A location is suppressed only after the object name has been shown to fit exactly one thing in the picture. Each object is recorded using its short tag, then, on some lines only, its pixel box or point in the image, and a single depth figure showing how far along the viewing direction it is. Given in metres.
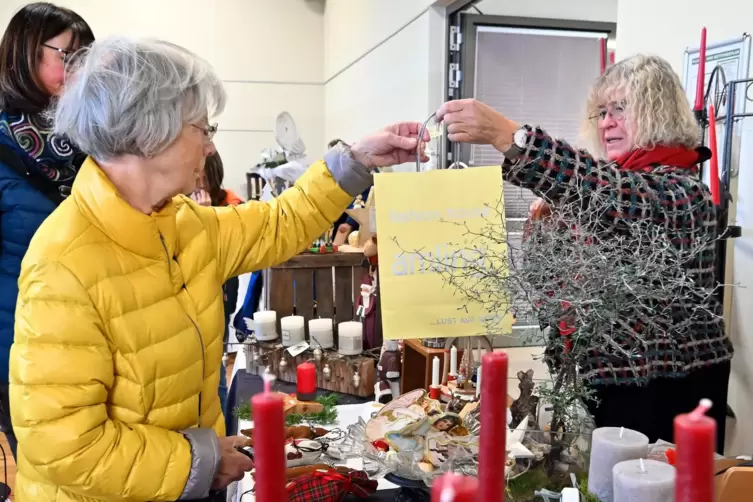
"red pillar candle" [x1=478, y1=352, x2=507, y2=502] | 0.42
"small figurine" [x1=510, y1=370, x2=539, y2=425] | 1.00
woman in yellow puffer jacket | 0.84
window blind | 3.50
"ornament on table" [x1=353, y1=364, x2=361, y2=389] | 1.81
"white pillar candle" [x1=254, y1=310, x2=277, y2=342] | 2.03
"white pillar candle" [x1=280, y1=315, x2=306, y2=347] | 2.01
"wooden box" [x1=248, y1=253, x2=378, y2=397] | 2.21
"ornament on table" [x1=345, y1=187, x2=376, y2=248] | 2.39
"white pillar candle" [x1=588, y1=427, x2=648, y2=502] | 0.80
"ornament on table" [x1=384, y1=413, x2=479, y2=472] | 0.92
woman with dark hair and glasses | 1.40
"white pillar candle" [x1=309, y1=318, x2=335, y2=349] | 1.98
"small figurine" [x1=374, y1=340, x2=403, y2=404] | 1.76
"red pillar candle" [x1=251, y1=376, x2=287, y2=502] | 0.35
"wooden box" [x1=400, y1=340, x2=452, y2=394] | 1.74
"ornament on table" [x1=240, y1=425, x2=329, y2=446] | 1.36
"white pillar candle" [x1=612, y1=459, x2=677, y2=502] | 0.69
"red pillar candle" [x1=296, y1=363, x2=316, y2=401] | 1.79
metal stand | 1.48
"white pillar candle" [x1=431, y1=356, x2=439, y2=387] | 1.54
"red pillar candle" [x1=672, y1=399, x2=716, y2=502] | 0.32
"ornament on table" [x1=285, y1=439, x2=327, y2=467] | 1.23
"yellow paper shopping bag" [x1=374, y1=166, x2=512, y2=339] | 0.95
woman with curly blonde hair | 1.02
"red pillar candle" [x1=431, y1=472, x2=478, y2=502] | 0.29
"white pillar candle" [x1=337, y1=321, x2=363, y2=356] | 1.91
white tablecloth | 1.15
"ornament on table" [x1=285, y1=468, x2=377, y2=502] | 1.03
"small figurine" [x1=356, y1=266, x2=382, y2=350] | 2.01
